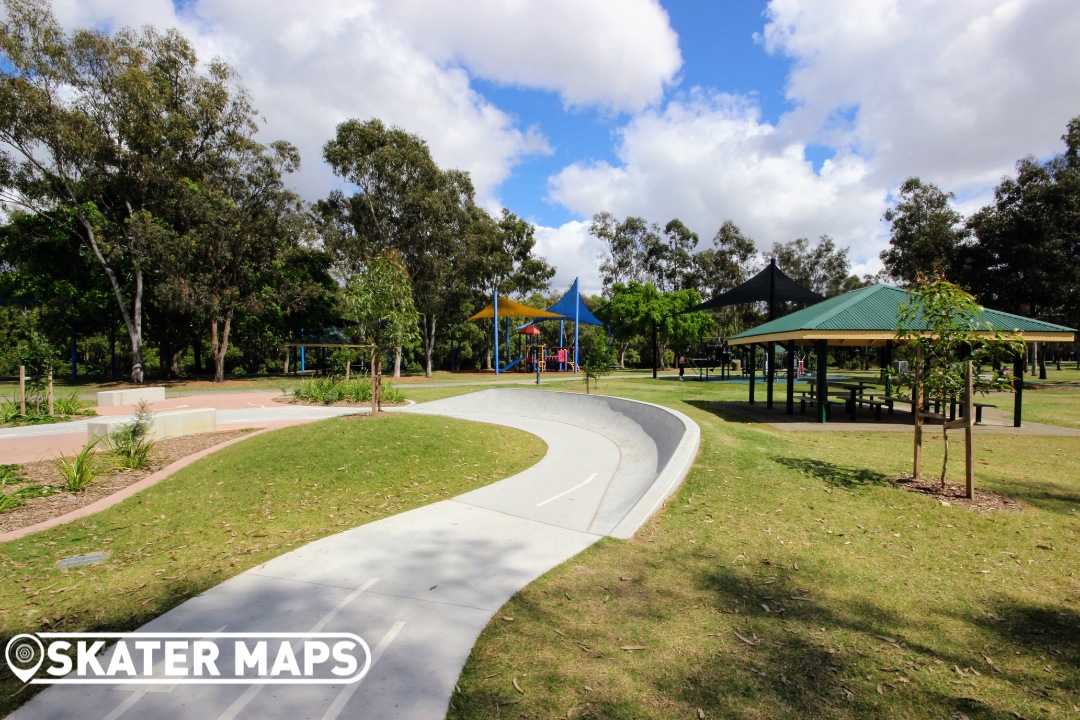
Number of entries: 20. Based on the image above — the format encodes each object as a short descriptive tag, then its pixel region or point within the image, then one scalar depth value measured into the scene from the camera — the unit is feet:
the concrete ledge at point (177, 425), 32.89
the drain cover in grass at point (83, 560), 15.98
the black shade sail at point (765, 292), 84.89
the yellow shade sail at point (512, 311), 117.70
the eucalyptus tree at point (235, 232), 91.30
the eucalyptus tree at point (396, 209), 106.01
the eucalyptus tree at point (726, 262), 189.98
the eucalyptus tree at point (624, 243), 192.95
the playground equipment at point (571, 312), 126.25
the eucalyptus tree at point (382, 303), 41.14
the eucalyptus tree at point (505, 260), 123.95
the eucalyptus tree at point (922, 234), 102.06
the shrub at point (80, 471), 23.76
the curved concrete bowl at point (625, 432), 20.67
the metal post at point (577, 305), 124.67
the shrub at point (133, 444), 28.35
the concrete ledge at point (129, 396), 55.98
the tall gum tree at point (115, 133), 75.41
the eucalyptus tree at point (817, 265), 195.72
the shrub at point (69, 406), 49.14
